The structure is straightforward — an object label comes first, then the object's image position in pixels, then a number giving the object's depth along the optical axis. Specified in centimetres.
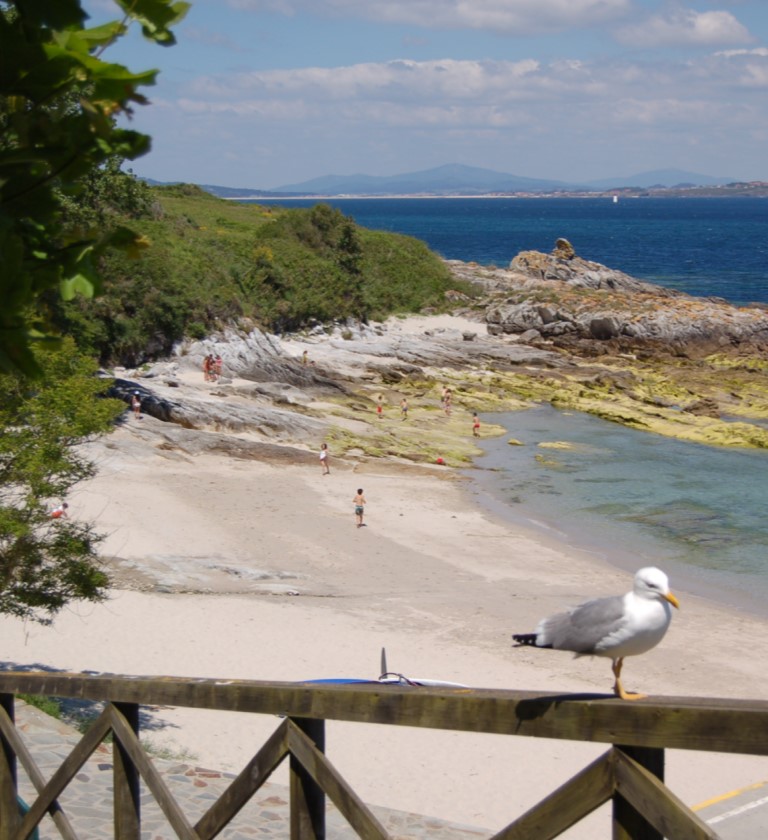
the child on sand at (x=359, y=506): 2414
